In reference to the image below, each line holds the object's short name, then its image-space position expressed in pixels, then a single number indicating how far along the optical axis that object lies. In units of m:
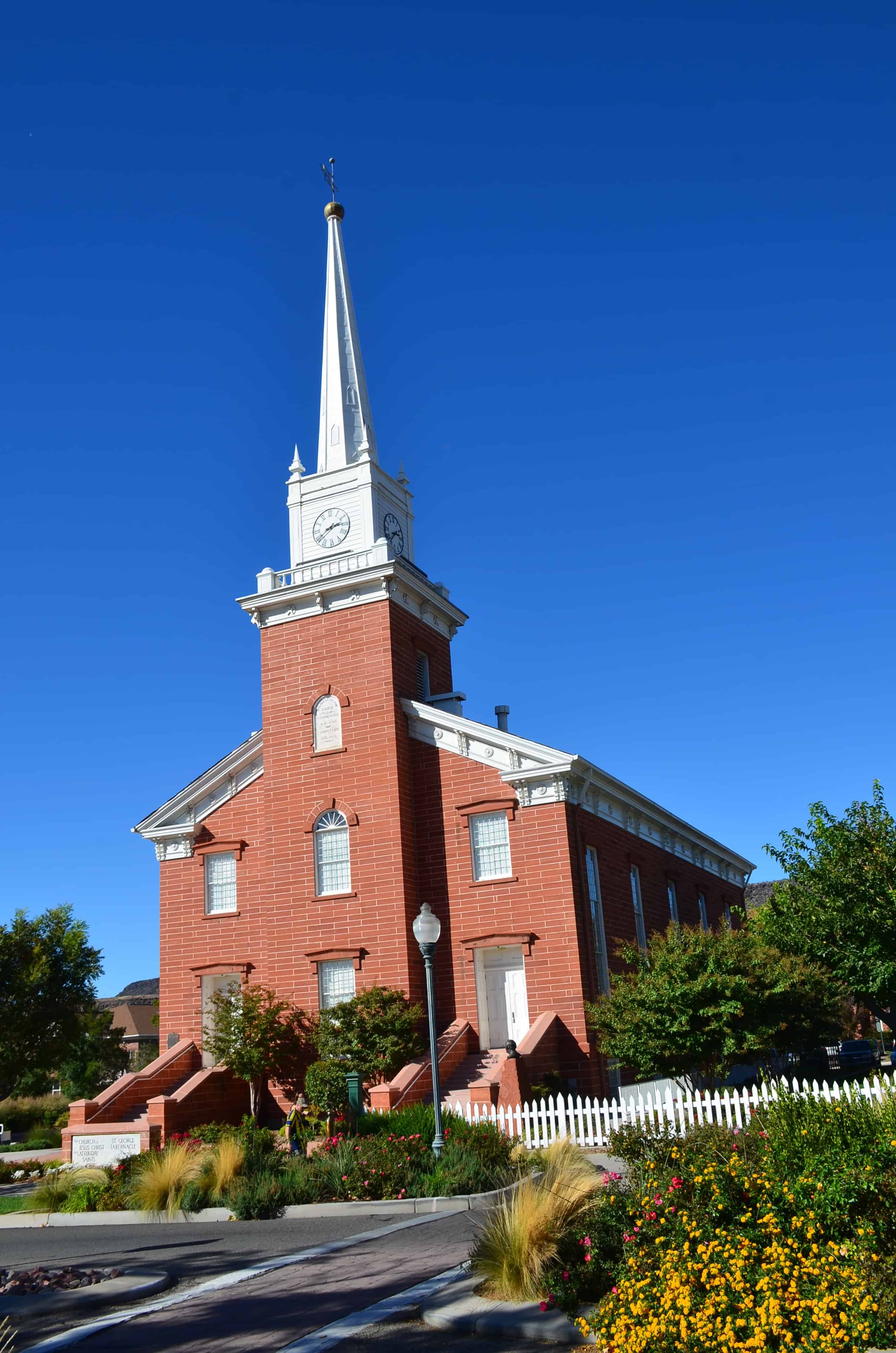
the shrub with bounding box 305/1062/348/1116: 23.98
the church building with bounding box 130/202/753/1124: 26.86
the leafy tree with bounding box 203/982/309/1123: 26.45
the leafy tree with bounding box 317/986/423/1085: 25.34
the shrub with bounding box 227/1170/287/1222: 16.61
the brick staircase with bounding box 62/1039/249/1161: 24.72
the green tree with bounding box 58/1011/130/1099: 48.75
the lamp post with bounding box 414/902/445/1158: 19.52
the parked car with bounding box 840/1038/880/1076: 39.69
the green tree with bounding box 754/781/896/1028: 24.41
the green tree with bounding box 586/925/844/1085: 20.70
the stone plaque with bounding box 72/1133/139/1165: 24.30
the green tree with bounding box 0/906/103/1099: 36.91
